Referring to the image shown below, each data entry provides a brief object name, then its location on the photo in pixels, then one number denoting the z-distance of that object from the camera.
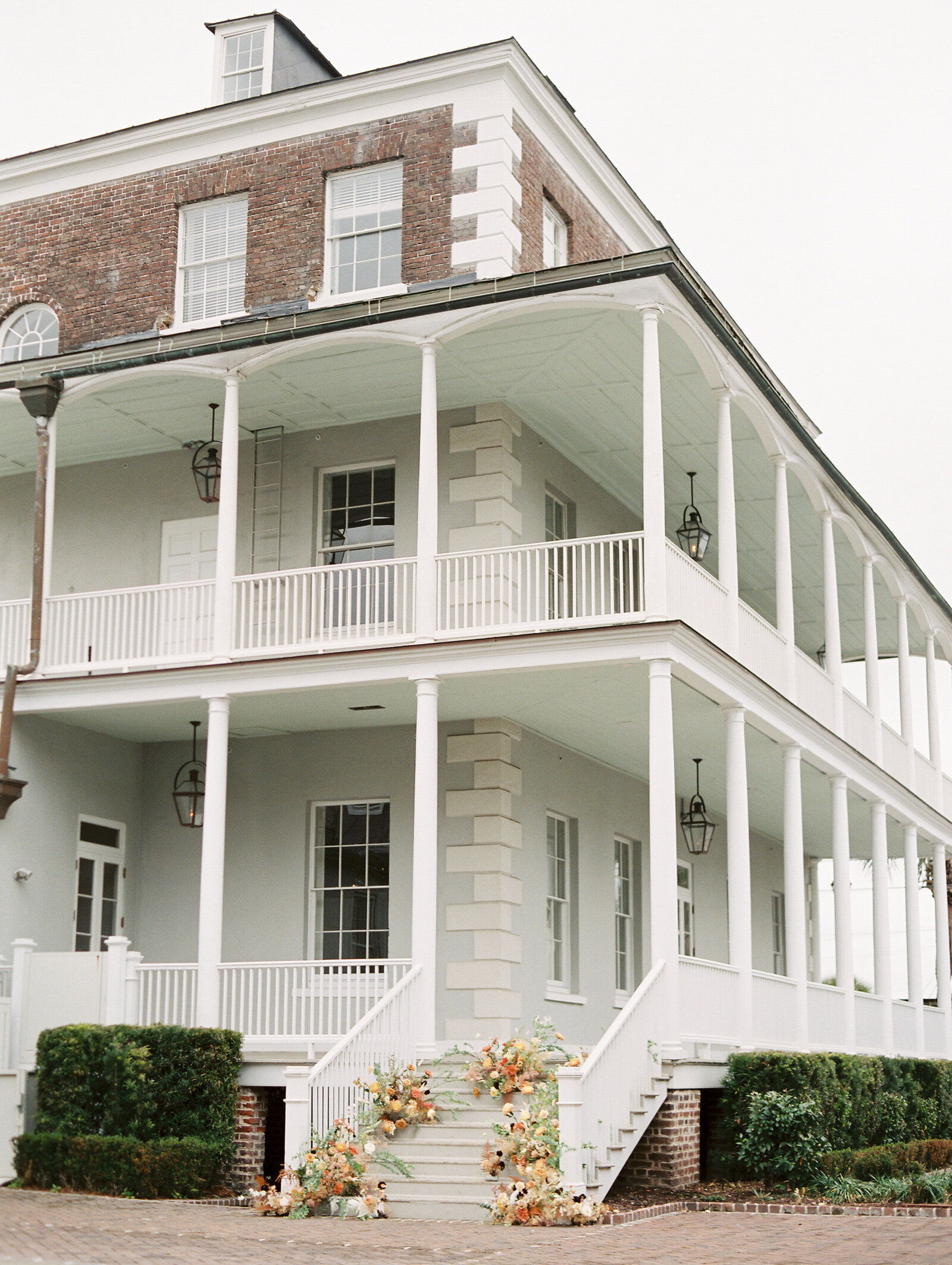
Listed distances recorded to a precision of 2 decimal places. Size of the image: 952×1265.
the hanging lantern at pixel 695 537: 18.14
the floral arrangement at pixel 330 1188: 11.88
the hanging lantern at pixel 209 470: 18.45
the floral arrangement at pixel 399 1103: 12.96
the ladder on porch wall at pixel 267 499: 18.25
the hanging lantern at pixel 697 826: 21.00
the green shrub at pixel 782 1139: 13.30
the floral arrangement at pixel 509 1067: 13.22
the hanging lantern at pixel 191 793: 18.47
